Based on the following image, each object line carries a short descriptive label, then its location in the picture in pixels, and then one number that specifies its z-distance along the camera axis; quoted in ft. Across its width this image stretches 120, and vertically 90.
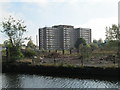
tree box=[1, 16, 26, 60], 76.84
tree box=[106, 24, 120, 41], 70.64
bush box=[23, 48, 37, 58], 83.60
